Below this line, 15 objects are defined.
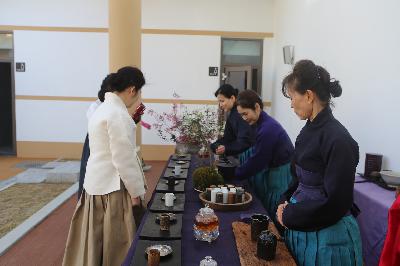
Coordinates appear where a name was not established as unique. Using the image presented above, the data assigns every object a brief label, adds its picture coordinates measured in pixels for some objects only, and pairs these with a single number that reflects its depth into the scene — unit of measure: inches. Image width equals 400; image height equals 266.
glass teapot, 60.8
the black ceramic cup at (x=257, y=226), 60.6
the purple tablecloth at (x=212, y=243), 55.4
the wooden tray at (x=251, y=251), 53.6
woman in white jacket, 77.2
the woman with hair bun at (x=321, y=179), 52.1
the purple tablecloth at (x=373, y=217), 82.0
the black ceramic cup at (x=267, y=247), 54.2
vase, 143.1
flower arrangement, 139.7
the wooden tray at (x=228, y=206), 76.3
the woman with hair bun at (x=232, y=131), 118.2
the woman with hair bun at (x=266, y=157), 93.2
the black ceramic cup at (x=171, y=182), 92.8
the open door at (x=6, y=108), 295.6
